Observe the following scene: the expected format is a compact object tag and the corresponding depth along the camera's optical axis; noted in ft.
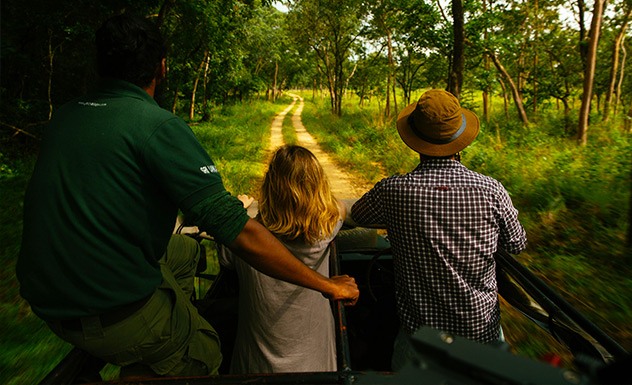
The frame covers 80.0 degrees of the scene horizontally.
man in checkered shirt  5.82
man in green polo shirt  4.18
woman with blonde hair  6.17
